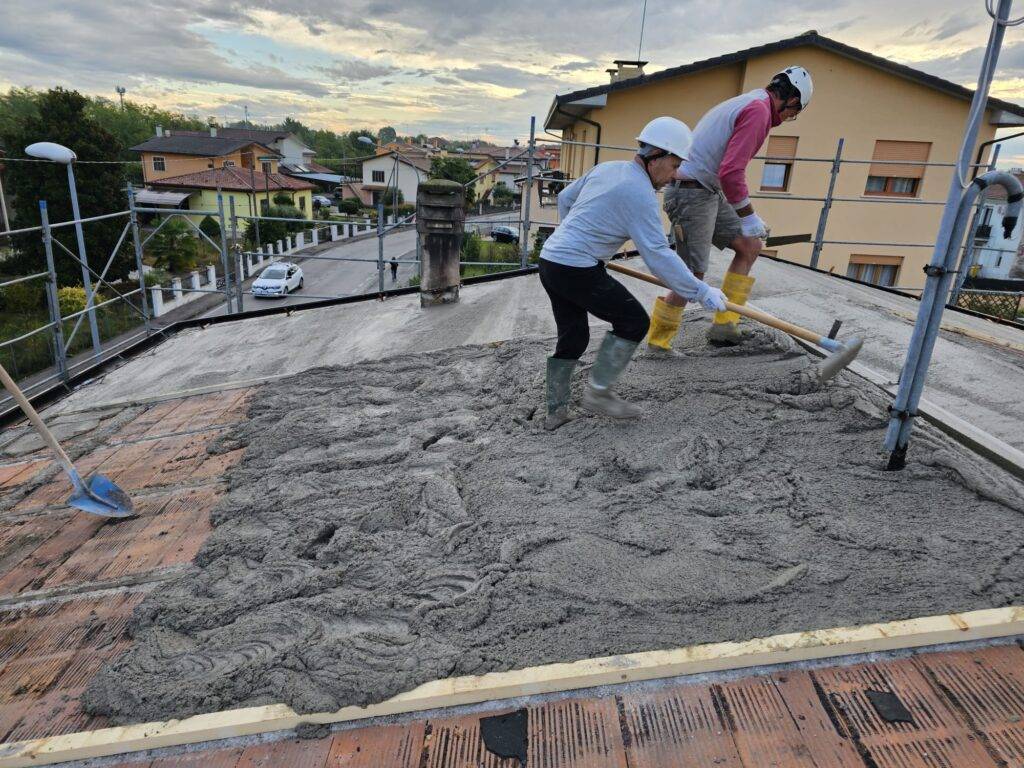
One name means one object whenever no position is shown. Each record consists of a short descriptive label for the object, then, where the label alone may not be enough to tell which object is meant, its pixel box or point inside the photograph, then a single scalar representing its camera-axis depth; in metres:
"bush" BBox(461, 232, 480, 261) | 19.43
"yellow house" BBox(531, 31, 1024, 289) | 12.89
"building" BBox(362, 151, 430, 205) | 49.97
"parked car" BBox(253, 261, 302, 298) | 21.52
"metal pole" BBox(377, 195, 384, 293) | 9.60
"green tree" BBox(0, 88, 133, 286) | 22.09
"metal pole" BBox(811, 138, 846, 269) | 7.96
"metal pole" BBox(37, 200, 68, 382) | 7.18
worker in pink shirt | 3.51
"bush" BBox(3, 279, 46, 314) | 18.47
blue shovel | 3.16
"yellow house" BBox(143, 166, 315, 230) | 32.00
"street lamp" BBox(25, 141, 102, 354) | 6.41
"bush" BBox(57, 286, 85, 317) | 17.56
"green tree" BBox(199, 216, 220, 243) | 30.00
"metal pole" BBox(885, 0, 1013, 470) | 2.10
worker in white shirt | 2.94
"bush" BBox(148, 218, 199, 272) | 24.30
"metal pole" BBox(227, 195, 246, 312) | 9.93
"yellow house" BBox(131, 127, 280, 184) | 36.91
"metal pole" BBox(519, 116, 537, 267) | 8.31
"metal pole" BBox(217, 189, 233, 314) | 10.43
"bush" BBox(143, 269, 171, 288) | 22.35
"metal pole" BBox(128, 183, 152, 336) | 9.85
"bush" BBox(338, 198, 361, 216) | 45.72
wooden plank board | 1.74
